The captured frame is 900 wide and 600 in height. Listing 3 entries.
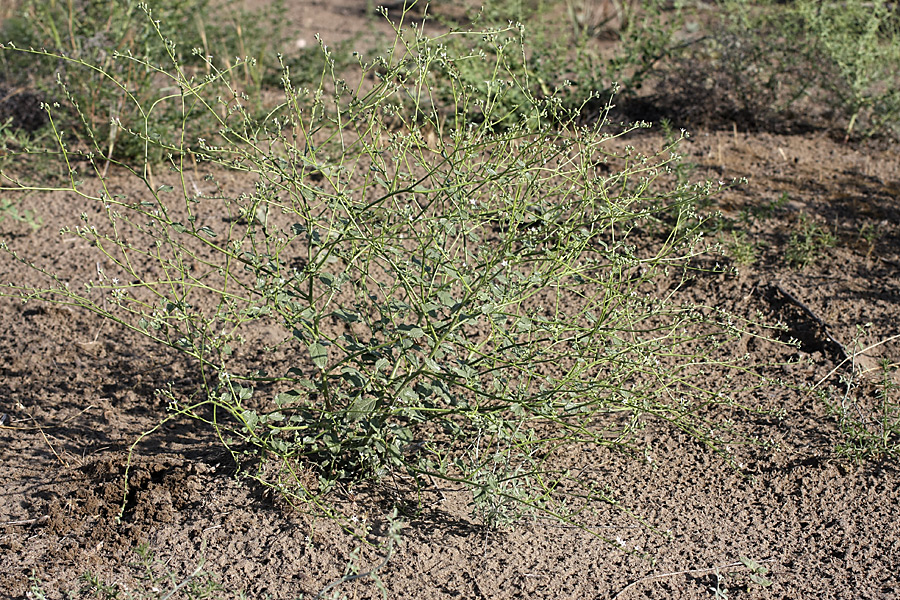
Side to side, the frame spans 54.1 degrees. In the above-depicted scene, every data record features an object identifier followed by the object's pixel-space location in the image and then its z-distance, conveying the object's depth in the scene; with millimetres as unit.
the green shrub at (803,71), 5156
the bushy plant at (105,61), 5023
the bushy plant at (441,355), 2463
